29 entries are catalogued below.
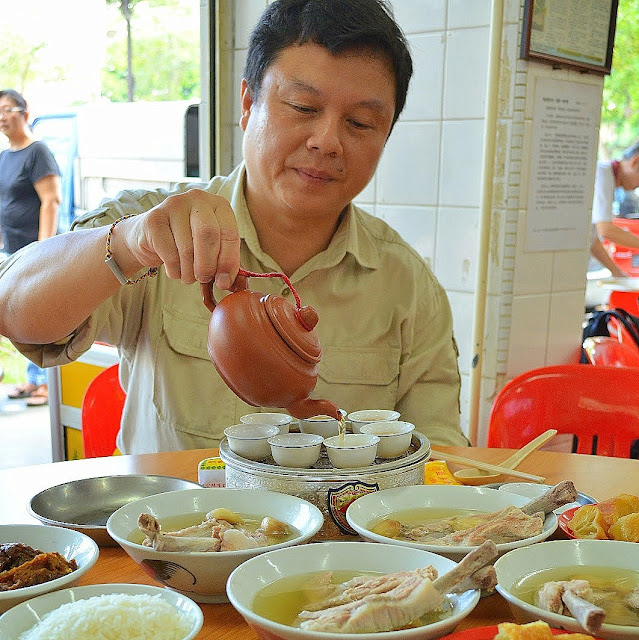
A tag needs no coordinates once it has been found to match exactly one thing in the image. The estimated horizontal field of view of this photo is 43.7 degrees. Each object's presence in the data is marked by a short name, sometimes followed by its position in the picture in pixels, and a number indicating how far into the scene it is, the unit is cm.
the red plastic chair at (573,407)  206
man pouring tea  165
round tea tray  119
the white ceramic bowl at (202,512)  98
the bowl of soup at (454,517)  106
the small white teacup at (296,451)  123
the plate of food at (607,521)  112
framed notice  282
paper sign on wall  299
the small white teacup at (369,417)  141
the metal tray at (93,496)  129
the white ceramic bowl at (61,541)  99
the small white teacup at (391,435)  131
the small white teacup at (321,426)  139
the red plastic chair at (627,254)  612
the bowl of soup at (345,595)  83
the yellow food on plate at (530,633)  76
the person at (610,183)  467
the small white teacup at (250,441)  129
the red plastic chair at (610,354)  307
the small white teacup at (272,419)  139
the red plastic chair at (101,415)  213
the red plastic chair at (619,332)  376
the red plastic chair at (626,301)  450
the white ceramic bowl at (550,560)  89
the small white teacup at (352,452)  123
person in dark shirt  390
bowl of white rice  83
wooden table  117
